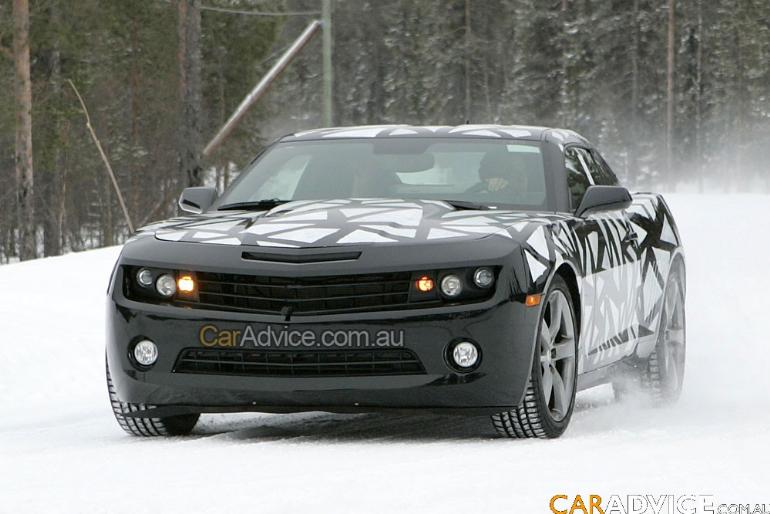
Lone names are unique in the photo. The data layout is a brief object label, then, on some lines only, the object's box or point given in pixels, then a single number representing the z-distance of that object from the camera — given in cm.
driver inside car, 1516
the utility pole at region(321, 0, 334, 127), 5994
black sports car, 1252
